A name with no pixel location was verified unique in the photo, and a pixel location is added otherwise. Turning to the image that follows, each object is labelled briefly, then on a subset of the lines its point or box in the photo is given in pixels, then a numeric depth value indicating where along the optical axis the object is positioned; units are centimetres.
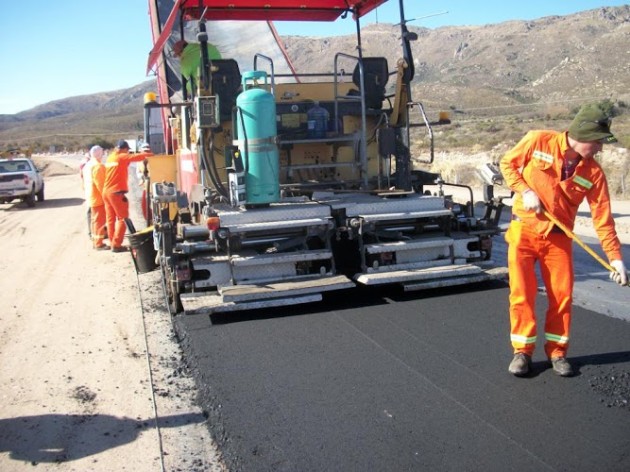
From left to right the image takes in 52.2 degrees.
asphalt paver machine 622
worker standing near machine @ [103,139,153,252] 1038
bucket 832
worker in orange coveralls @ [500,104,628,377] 427
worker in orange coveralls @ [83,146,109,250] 1084
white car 1900
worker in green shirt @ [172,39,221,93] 728
